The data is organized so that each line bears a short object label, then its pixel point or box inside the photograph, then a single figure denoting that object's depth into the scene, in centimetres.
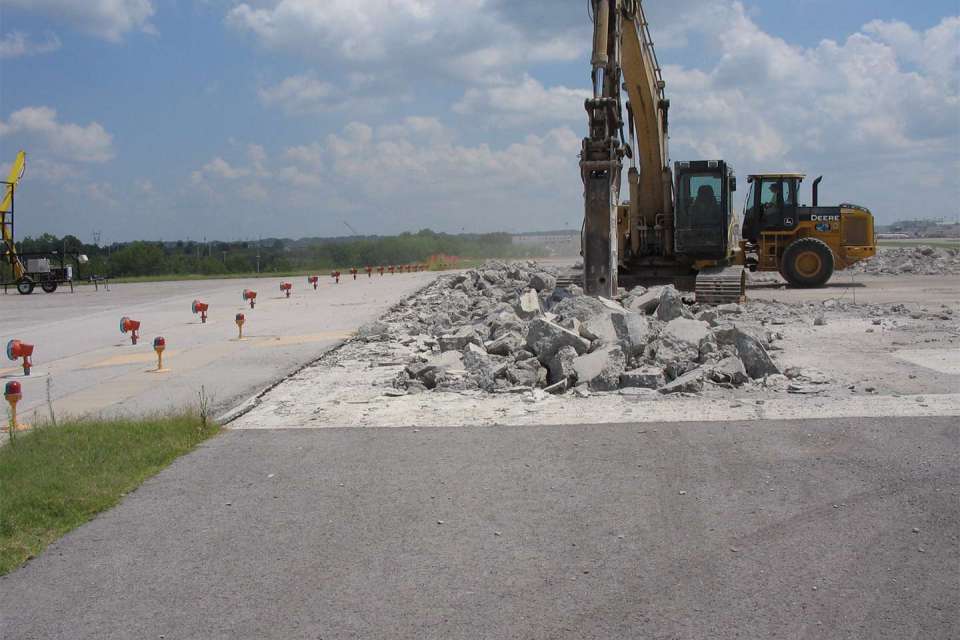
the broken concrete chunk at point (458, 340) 1256
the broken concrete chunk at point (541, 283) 2152
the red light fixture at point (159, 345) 1226
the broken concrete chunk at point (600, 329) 1131
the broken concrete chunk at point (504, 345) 1185
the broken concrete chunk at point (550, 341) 1105
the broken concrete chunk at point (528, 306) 1426
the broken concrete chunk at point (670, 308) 1345
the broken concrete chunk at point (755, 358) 1045
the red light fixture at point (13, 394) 848
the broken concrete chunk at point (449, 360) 1123
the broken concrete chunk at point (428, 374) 1086
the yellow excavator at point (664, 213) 1501
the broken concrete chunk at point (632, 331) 1091
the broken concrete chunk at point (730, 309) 1585
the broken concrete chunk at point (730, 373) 1009
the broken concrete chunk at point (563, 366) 1049
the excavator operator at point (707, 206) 1956
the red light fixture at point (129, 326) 1498
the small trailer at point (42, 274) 3753
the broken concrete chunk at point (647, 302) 1438
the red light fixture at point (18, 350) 1148
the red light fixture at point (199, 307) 1815
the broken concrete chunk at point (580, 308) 1260
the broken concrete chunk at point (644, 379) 1006
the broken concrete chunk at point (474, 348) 1157
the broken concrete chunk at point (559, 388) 1027
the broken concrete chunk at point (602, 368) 1020
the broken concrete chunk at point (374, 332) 1537
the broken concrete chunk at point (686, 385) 983
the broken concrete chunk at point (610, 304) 1288
